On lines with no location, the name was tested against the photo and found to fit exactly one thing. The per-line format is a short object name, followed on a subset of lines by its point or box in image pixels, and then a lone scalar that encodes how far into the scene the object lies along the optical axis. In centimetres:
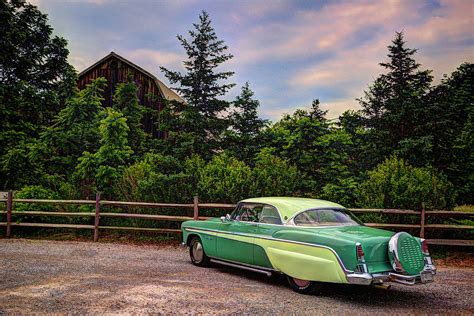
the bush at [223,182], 1312
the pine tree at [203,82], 1538
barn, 2748
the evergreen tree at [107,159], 1571
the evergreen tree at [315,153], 1941
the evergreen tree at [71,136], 1816
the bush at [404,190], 1164
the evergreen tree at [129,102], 2378
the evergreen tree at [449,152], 1869
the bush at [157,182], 1377
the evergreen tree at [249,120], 2218
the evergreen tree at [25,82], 1886
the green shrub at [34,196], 1480
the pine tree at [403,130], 1827
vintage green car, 612
